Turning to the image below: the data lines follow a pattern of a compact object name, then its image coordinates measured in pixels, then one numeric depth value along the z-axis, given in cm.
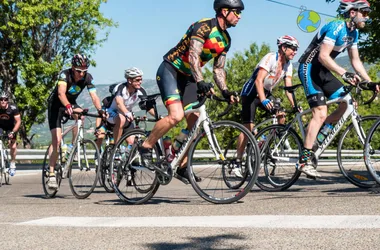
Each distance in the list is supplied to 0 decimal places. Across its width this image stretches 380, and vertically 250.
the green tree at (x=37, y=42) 4016
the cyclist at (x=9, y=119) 1435
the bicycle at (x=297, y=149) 793
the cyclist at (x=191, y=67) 700
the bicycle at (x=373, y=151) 750
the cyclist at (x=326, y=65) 784
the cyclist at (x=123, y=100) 1055
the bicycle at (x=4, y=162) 1394
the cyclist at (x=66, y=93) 946
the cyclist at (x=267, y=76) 953
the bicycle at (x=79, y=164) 934
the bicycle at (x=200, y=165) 692
